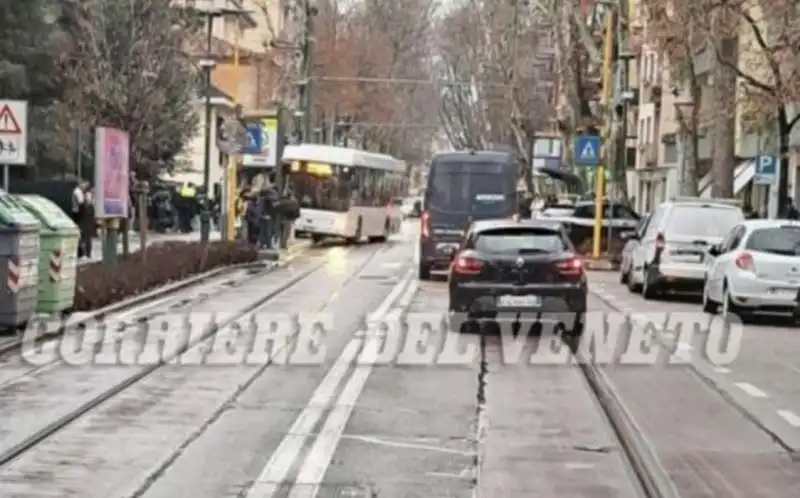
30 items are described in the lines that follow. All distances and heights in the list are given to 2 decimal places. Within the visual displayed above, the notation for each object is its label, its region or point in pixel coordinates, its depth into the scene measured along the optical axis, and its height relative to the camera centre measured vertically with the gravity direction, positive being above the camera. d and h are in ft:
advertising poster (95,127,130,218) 83.56 -0.61
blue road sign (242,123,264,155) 123.75 +2.31
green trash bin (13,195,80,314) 66.53 -4.07
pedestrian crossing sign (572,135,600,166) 135.03 +2.39
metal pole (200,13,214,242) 119.85 -0.66
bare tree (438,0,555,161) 246.88 +17.98
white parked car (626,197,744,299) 92.48 -3.51
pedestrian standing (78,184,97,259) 116.47 -4.76
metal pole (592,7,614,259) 134.31 +4.91
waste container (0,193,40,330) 59.72 -4.04
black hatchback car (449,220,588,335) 63.98 -4.23
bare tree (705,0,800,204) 109.91 +9.15
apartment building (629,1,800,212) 163.22 +5.28
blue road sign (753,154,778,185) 120.71 +1.29
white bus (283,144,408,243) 170.81 -2.07
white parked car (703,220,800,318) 75.82 -4.13
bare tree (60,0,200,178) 111.75 +7.61
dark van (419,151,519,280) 114.83 -1.27
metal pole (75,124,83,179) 151.01 +0.98
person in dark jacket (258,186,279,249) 135.03 -4.24
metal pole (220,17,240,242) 125.49 -2.74
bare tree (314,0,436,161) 277.85 +19.68
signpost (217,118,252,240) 115.65 +1.87
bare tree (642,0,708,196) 119.96 +10.76
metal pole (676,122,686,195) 143.23 +1.94
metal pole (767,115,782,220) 121.39 -0.98
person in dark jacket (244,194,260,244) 138.55 -4.75
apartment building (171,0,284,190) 241.82 +15.65
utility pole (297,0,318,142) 183.17 +11.98
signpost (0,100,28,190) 67.77 +1.13
